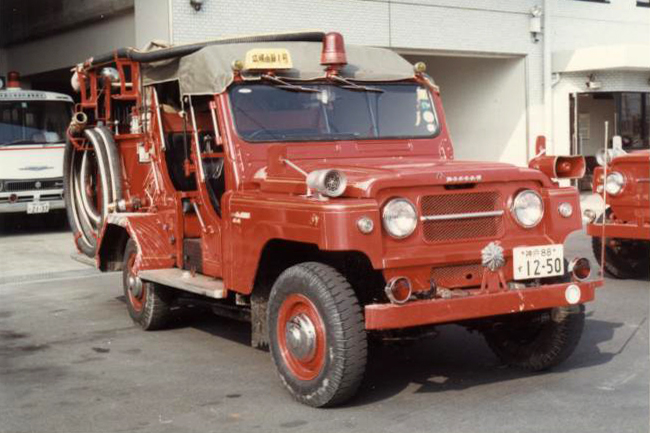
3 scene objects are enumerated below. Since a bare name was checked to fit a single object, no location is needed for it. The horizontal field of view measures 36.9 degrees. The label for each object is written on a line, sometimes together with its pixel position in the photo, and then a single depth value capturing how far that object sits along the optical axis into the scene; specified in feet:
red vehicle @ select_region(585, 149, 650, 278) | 32.91
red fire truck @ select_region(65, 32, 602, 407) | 18.40
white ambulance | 53.78
